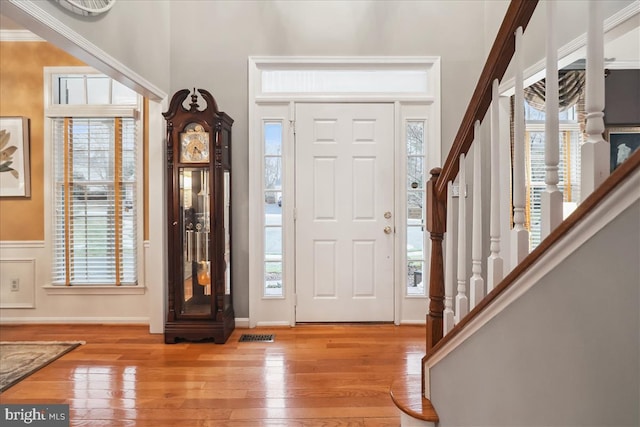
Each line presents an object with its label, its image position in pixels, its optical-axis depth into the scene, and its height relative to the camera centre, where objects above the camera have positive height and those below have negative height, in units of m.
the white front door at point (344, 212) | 3.53 -0.02
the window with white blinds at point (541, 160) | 3.98 +0.54
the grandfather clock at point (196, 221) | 3.14 -0.10
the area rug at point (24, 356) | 2.57 -1.14
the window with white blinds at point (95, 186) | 3.67 +0.24
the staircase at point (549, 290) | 0.75 -0.20
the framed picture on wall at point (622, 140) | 3.64 +0.70
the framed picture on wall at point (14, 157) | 3.65 +0.52
